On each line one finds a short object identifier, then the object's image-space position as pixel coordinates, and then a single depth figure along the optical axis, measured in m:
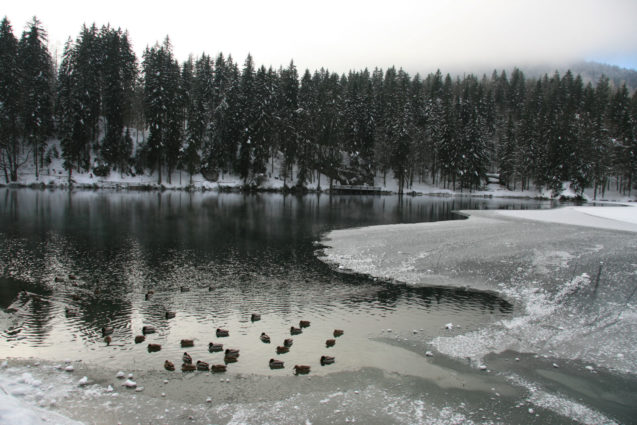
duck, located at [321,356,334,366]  10.86
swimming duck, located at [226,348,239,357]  10.80
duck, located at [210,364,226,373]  10.12
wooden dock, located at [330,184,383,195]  92.28
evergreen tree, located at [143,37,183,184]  73.88
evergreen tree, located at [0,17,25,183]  66.00
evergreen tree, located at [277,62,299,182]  82.38
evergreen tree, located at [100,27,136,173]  74.12
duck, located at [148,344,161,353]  11.21
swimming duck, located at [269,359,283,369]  10.43
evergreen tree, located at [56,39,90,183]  70.75
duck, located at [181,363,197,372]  10.11
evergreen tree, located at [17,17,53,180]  68.81
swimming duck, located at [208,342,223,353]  11.25
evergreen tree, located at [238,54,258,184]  80.06
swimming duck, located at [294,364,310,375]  10.24
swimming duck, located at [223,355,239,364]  10.66
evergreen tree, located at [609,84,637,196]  86.06
